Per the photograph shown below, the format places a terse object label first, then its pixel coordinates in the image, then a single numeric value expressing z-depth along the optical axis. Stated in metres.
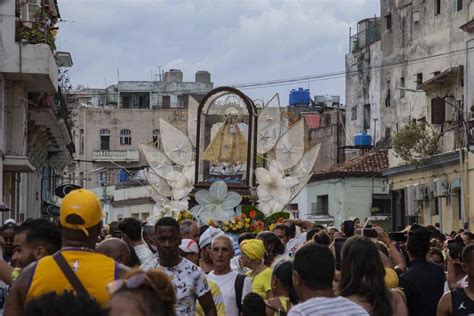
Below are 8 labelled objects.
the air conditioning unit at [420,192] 50.66
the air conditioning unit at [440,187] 47.94
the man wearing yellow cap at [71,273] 7.72
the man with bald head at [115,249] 9.70
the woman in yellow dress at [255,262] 13.17
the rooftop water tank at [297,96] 82.38
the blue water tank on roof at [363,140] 67.06
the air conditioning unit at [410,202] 52.02
